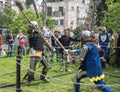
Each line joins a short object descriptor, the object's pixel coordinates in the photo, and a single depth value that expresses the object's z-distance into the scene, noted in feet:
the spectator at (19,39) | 43.26
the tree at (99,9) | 75.91
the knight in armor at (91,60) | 17.62
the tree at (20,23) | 65.74
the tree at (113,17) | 46.49
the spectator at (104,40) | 31.79
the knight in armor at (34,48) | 22.37
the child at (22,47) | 43.95
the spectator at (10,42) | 45.44
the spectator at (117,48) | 30.14
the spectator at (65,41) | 29.91
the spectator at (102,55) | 30.06
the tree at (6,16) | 104.45
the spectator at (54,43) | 35.50
